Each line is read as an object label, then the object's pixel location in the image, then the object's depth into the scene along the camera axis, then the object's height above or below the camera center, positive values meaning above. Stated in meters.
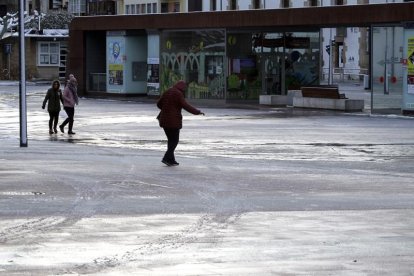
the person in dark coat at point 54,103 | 32.81 -1.32
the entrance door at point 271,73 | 50.56 -0.70
